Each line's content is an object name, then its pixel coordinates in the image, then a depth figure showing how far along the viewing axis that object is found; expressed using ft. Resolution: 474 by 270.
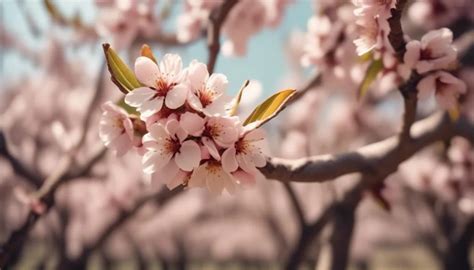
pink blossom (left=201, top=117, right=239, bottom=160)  1.62
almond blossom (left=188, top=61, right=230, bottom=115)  1.64
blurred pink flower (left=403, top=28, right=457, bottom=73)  1.90
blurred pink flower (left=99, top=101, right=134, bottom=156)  1.75
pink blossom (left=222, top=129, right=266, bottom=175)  1.64
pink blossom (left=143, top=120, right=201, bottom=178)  1.62
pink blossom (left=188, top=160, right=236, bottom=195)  1.67
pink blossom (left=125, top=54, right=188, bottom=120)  1.63
